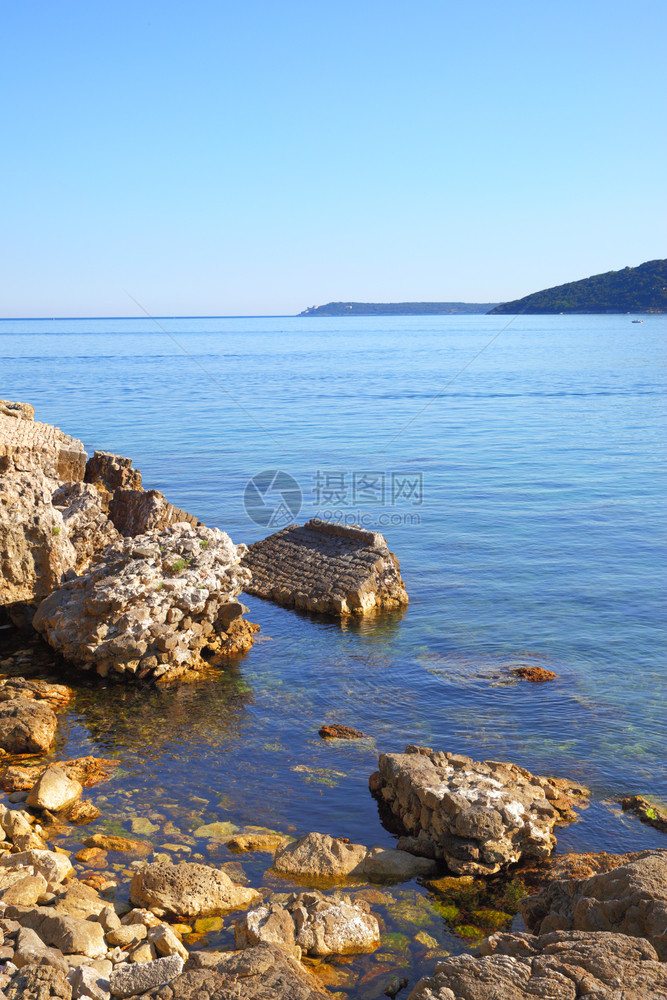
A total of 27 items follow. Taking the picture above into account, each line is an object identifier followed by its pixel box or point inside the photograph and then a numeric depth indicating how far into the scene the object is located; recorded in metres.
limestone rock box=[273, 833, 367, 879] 8.52
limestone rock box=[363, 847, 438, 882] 8.66
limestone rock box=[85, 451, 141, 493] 19.59
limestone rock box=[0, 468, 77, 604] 14.43
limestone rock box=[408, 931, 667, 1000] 5.02
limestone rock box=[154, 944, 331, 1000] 5.36
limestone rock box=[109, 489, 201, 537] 17.73
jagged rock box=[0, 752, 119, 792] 10.02
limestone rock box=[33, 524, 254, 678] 13.52
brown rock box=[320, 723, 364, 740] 12.02
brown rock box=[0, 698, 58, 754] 10.92
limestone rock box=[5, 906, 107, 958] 6.43
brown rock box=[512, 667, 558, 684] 14.25
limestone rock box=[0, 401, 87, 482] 16.91
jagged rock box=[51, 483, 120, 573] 16.83
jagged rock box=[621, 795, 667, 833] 9.90
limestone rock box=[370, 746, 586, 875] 8.91
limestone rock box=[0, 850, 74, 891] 7.70
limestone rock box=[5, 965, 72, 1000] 5.44
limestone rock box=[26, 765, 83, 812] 9.44
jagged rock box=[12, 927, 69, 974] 5.86
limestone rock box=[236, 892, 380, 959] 6.96
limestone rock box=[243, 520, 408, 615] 17.58
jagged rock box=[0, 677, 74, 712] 12.14
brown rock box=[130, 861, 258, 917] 7.59
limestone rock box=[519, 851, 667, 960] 5.98
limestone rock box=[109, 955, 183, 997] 5.87
